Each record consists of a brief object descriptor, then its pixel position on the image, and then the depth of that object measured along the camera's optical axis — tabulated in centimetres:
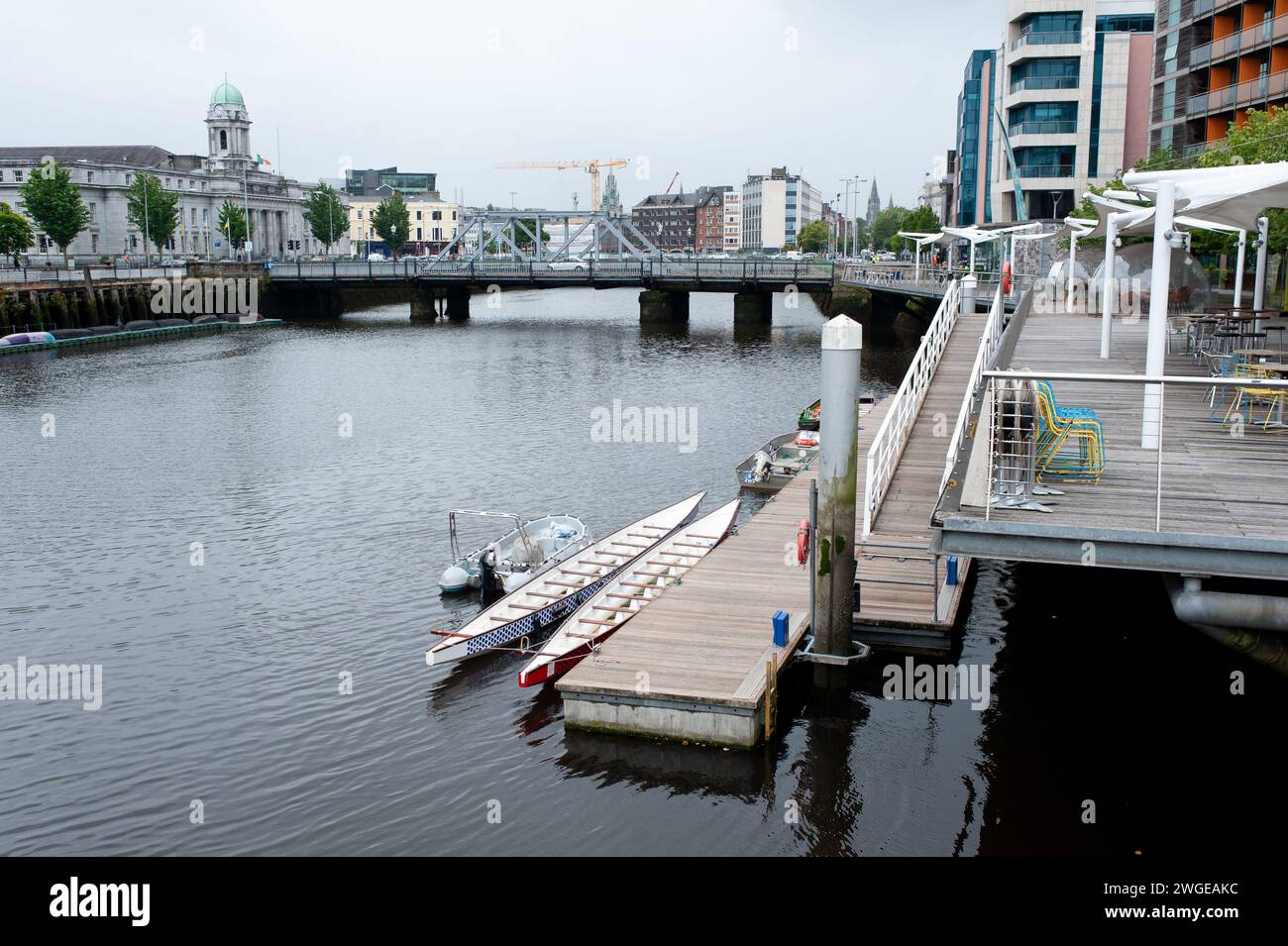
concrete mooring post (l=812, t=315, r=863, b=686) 1520
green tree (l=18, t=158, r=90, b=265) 9894
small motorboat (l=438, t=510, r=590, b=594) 2192
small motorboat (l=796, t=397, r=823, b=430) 3466
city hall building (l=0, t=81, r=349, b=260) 12631
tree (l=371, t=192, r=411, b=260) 18225
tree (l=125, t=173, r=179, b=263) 11745
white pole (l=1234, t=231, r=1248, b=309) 2897
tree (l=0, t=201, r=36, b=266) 9181
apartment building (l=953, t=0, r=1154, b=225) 8344
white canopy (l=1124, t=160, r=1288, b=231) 1474
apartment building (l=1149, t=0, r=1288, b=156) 5331
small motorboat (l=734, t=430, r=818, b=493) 3141
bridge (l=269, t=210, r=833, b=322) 8569
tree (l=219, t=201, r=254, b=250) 13912
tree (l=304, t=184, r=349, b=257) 16375
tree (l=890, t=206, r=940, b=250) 14088
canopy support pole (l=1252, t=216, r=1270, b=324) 2928
